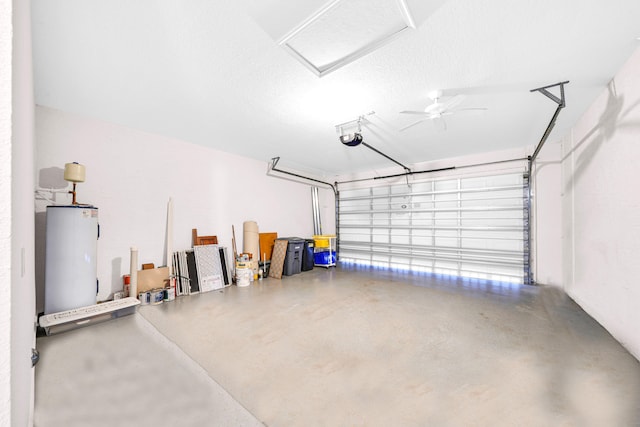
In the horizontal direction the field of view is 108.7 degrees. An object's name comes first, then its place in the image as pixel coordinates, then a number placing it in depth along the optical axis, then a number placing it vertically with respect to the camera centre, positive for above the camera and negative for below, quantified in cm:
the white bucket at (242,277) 441 -122
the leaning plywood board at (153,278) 350 -99
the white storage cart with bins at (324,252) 617 -103
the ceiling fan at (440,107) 276 +139
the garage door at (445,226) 471 -32
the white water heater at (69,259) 261 -51
